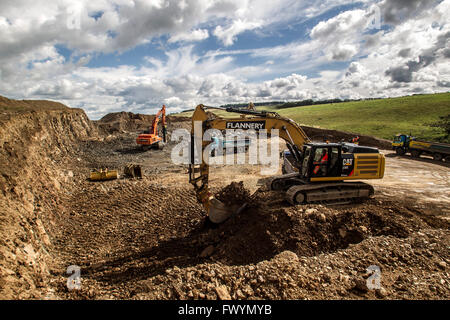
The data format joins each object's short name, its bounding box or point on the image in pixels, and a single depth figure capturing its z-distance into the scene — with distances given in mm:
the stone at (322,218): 7117
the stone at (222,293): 4570
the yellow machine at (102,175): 13992
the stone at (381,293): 4594
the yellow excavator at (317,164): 8414
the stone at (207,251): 6665
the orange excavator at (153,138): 24273
